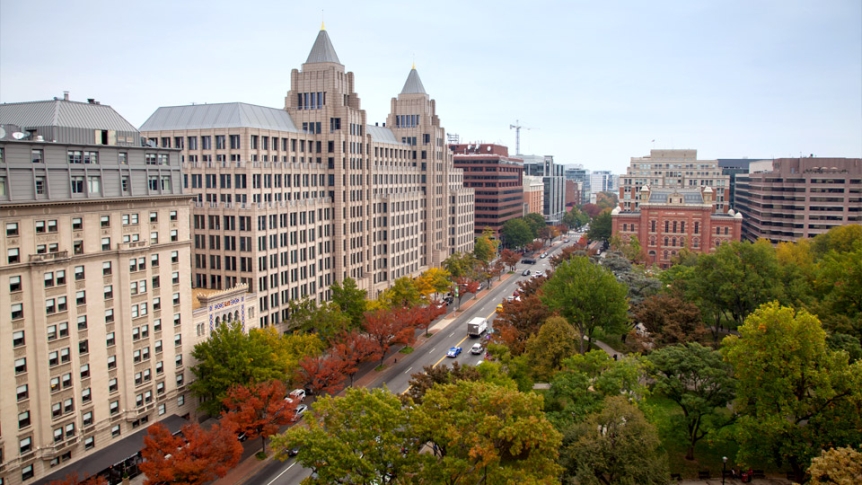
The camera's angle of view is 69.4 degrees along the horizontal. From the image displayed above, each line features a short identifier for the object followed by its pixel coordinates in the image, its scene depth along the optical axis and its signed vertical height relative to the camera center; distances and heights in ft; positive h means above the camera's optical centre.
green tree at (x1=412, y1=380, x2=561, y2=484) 120.26 -49.82
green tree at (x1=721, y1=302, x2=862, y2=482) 148.77 -52.28
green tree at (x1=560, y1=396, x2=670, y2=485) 136.77 -60.75
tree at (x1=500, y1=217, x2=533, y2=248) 609.01 -50.01
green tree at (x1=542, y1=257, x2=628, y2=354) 258.98 -50.70
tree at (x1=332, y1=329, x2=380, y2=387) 231.22 -63.70
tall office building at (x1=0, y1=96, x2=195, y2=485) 163.73 -30.00
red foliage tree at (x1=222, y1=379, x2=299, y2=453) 175.52 -64.51
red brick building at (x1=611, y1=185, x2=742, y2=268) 492.54 -35.27
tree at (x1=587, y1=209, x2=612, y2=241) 629.51 -48.01
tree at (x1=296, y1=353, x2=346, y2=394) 211.20 -64.62
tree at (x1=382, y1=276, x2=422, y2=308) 320.50 -57.13
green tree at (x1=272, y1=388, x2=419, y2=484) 125.49 -52.87
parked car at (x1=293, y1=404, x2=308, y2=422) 213.87 -78.36
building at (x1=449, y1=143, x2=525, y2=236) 618.85 -2.08
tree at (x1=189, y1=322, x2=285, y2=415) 197.77 -57.64
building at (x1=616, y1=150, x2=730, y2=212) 614.34 -17.07
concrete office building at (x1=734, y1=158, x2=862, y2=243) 468.34 -14.73
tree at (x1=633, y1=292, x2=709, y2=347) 234.81 -54.95
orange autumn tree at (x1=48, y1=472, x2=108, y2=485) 151.16 -72.06
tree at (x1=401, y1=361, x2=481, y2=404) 174.91 -55.54
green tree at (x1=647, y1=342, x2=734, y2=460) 170.91 -57.04
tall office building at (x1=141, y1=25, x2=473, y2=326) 264.31 -0.75
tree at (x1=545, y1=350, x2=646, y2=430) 163.22 -55.36
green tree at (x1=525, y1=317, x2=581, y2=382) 205.98 -55.39
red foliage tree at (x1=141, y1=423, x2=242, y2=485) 151.33 -67.58
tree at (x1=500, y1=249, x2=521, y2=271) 490.49 -59.93
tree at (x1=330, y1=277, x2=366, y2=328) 283.18 -52.90
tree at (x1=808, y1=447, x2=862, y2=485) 113.09 -53.29
